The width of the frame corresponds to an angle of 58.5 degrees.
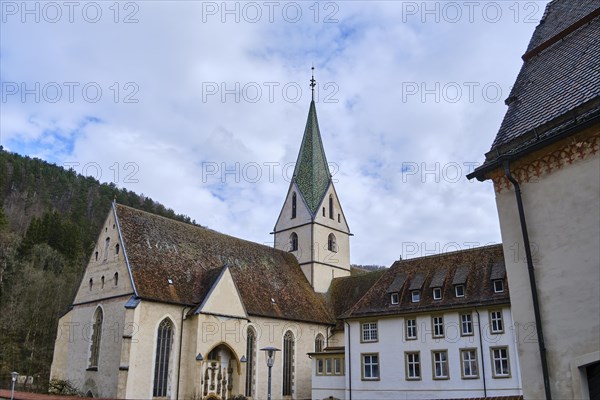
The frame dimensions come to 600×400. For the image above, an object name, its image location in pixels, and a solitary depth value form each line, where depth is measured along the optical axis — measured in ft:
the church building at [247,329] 88.58
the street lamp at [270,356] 78.39
